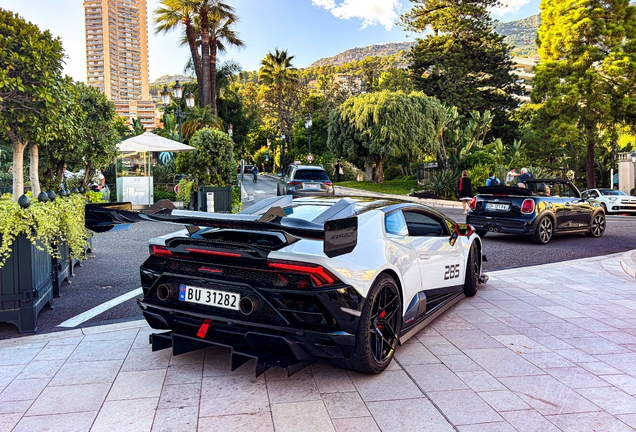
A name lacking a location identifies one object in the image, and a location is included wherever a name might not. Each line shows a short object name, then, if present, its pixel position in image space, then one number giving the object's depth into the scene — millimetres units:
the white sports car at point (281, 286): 3234
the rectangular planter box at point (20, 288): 4535
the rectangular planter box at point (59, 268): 5884
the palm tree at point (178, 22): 31406
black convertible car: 10773
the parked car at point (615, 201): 21594
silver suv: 20250
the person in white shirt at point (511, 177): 19609
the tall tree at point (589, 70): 26047
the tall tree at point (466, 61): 44406
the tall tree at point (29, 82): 5473
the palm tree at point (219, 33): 31203
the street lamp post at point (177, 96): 21172
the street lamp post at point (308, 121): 35766
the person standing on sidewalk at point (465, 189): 18031
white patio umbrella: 17719
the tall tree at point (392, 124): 32188
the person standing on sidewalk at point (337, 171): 37531
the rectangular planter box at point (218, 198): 15242
